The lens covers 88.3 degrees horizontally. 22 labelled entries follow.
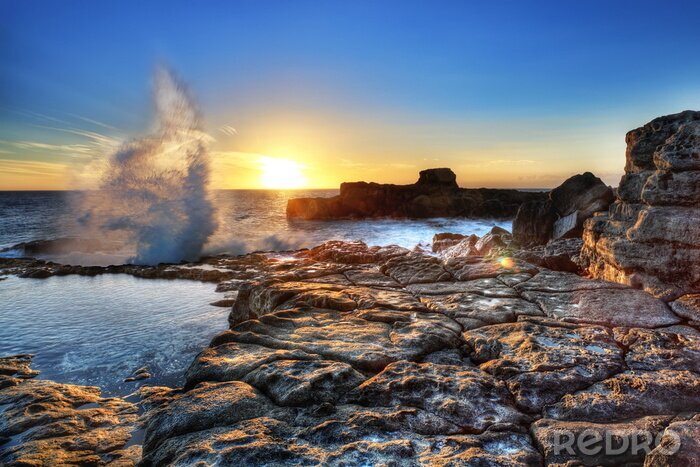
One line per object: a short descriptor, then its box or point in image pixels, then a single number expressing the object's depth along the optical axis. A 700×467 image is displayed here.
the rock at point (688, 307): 3.87
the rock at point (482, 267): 5.84
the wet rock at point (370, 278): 5.75
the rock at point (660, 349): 2.95
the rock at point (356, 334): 3.30
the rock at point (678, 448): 1.77
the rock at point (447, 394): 2.47
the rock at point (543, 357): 2.73
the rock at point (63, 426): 3.15
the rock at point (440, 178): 50.78
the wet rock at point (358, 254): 7.86
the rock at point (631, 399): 2.43
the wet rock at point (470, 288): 4.97
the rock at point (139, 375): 5.05
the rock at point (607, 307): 3.90
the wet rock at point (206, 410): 2.47
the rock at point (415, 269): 5.90
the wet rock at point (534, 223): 14.91
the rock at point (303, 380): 2.71
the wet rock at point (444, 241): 18.25
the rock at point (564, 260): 6.77
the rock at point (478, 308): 4.12
